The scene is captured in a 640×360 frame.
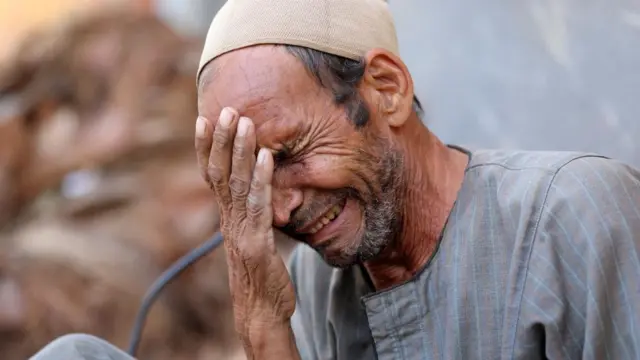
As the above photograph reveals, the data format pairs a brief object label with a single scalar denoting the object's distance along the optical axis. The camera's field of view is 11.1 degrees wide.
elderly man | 2.70
